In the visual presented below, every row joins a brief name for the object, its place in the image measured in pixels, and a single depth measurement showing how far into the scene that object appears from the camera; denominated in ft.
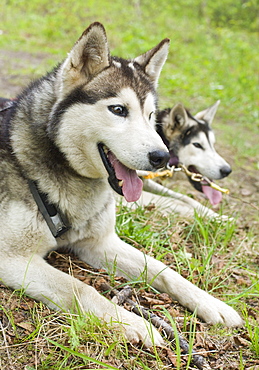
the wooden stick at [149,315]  6.49
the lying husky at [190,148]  14.67
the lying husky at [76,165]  7.20
